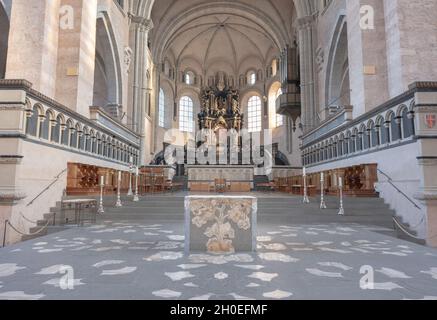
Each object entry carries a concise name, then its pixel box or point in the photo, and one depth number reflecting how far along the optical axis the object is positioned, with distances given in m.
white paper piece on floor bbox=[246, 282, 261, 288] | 2.63
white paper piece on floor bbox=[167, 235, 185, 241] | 4.94
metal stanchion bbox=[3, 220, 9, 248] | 5.30
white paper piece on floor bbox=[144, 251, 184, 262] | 3.58
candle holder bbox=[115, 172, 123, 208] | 8.08
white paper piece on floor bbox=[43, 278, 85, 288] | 2.61
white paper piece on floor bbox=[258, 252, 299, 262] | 3.58
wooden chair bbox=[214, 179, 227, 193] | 14.32
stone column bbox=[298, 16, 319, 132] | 17.19
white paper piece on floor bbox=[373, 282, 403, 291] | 2.59
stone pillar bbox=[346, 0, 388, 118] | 9.59
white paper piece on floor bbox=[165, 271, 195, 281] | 2.85
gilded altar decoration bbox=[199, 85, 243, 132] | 28.00
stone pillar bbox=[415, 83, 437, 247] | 5.51
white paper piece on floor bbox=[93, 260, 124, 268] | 3.28
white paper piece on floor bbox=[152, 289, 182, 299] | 2.37
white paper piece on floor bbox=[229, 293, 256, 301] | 2.34
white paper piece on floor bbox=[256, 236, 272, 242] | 4.89
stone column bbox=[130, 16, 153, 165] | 17.77
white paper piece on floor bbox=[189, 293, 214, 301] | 2.33
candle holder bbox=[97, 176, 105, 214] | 7.55
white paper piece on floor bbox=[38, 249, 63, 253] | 4.09
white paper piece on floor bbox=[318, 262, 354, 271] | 3.22
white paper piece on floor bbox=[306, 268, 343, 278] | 2.93
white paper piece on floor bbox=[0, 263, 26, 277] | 2.96
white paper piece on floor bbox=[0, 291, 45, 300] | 2.29
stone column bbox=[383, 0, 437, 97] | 8.11
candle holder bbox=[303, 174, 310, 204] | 8.54
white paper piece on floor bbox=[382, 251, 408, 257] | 3.97
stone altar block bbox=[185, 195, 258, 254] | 4.10
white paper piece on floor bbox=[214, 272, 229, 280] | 2.87
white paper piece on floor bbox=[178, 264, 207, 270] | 3.22
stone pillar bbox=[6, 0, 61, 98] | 8.52
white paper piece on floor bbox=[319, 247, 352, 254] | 4.09
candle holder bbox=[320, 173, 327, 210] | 7.80
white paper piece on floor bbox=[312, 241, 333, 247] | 4.58
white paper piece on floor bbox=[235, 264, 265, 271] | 3.23
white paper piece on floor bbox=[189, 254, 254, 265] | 3.54
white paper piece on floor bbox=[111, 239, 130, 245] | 4.57
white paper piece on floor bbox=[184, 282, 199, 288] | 2.62
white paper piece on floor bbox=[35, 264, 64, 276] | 2.99
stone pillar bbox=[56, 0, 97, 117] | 9.78
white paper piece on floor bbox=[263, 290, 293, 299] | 2.36
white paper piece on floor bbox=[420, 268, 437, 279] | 3.04
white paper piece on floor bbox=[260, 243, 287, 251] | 4.21
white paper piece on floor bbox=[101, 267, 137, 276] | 2.95
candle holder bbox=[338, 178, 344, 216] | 7.32
